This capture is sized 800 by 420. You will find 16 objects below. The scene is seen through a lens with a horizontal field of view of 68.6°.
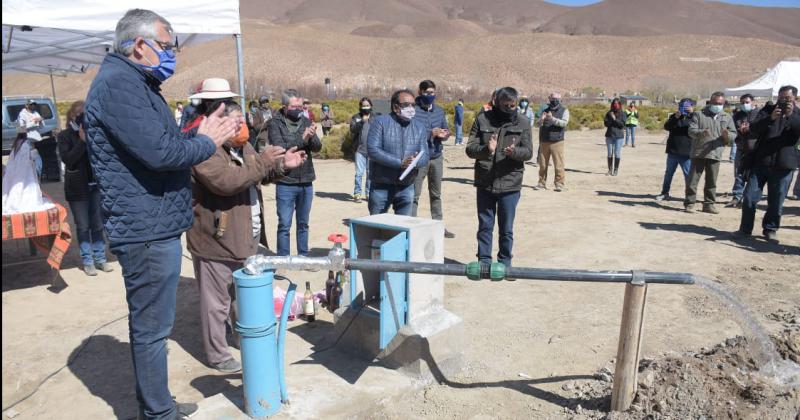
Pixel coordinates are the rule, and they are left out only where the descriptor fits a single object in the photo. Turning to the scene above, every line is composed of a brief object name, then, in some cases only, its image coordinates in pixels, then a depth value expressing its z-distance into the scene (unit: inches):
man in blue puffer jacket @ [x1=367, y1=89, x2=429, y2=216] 235.3
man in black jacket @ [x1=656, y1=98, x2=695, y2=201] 407.8
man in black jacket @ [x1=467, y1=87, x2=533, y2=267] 229.5
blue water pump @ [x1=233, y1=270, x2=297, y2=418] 122.7
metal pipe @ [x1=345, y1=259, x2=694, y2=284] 121.1
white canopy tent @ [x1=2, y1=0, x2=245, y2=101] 226.7
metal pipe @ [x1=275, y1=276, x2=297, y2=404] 128.5
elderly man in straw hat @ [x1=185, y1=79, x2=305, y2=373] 156.8
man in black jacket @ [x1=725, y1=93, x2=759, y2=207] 348.5
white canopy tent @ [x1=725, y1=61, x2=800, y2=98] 772.0
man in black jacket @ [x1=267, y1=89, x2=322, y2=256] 249.3
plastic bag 203.9
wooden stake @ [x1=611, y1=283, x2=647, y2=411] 125.9
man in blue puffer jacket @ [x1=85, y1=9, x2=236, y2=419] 109.1
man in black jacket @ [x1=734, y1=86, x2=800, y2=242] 299.1
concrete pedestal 158.1
